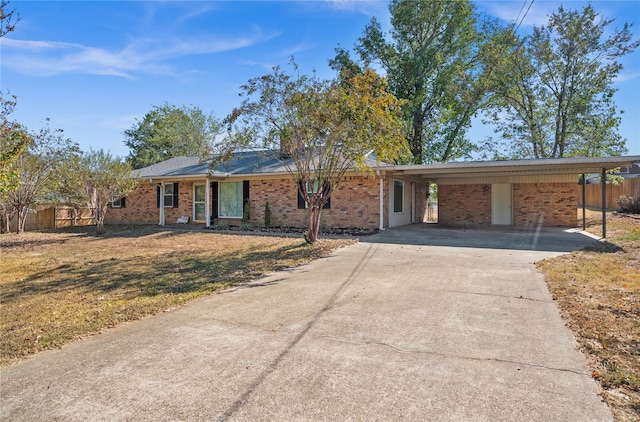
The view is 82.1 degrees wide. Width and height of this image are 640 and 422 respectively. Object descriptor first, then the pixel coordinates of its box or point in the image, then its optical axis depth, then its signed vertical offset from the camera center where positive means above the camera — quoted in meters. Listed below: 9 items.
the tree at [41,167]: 14.66 +1.69
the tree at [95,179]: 13.79 +1.13
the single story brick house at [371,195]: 14.19 +0.61
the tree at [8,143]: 7.14 +1.45
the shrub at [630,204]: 18.31 +0.22
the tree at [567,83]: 19.25 +7.12
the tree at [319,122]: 9.15 +2.25
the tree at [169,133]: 35.81 +7.54
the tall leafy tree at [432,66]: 22.02 +8.76
